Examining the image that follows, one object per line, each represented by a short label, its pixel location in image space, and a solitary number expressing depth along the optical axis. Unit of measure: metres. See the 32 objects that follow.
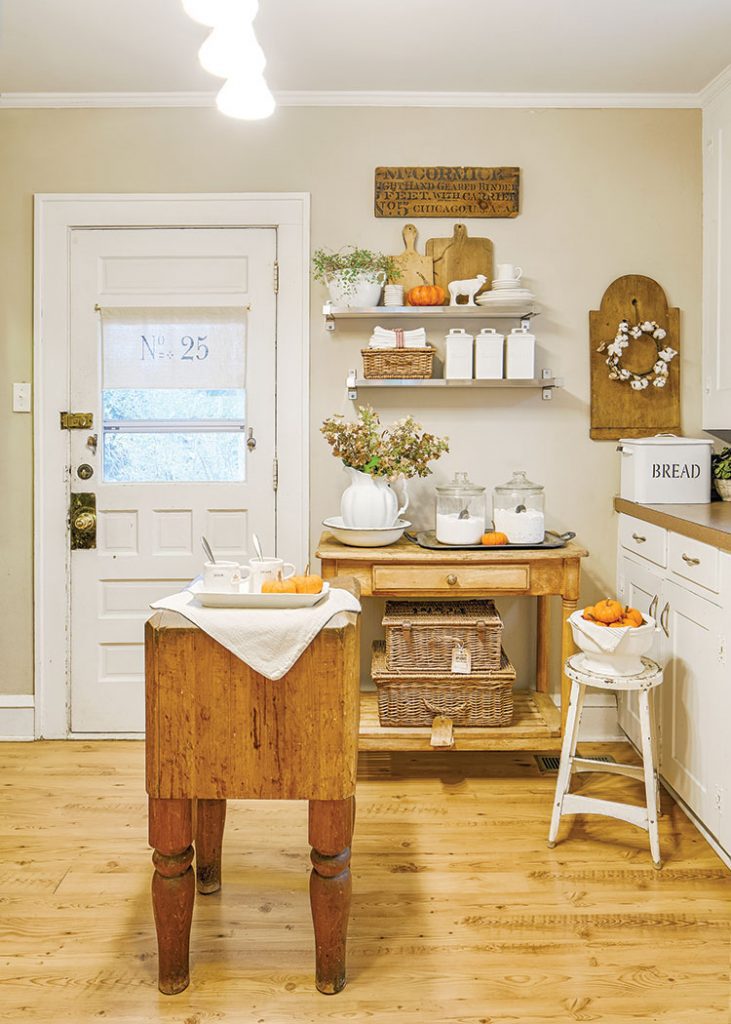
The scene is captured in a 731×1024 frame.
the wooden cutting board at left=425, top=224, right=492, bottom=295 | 3.43
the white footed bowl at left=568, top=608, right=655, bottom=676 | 2.50
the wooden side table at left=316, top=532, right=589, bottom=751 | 2.99
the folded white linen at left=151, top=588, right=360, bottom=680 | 1.78
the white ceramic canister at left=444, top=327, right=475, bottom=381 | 3.33
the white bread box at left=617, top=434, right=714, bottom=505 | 3.18
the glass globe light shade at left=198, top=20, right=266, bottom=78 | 1.77
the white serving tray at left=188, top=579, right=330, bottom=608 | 1.90
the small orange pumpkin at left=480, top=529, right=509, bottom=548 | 3.06
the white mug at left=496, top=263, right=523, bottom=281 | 3.30
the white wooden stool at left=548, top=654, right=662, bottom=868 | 2.49
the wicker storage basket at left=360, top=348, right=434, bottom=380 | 3.29
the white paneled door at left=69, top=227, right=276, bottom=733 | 3.46
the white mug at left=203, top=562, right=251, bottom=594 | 1.95
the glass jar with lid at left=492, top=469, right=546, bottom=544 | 3.07
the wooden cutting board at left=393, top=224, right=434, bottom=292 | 3.45
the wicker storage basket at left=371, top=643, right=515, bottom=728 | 3.05
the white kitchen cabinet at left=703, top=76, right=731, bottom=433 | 3.25
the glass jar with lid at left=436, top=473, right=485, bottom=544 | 3.08
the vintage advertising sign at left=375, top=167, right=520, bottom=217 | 3.43
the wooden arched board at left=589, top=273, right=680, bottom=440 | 3.46
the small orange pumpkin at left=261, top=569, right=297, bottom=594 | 1.95
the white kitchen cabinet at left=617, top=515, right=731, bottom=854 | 2.42
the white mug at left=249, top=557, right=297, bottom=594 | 2.04
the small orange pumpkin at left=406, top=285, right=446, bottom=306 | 3.32
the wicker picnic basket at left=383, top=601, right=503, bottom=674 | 3.04
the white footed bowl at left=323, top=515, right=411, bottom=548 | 3.09
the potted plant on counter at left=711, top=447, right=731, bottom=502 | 3.24
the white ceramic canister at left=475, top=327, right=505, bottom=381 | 3.32
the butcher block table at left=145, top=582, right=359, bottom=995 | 1.81
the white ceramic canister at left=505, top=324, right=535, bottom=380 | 3.32
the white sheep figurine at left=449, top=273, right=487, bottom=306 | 3.32
